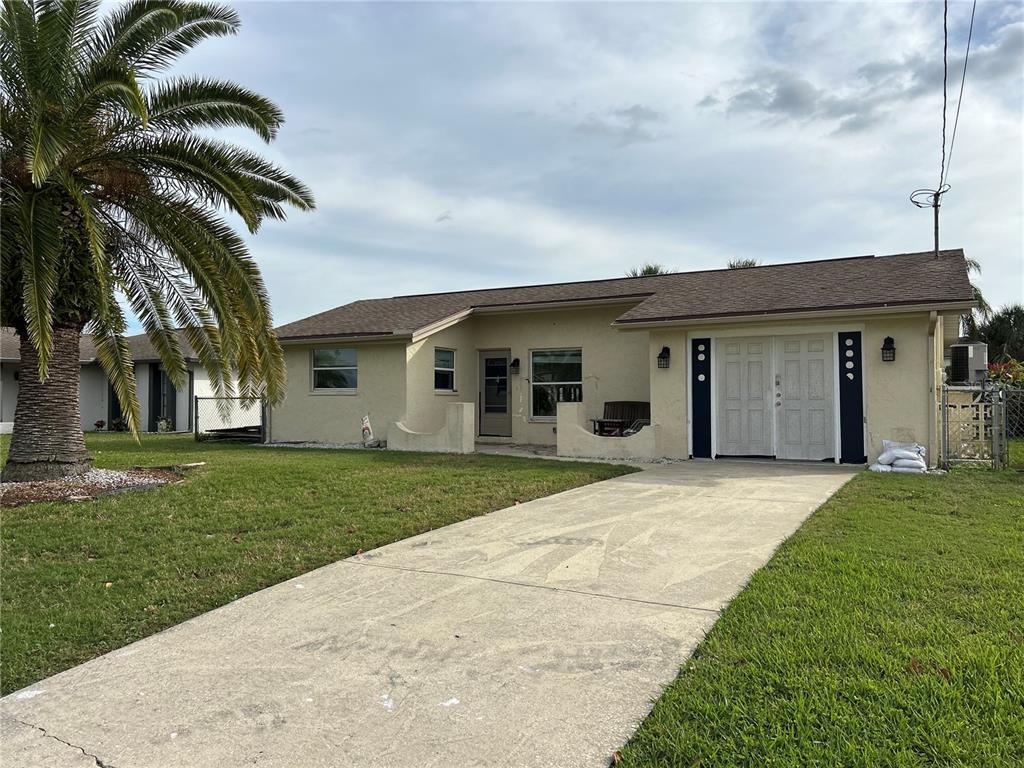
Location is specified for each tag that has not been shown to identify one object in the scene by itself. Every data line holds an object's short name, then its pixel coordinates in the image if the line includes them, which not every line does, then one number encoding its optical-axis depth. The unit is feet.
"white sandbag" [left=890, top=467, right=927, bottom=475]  34.12
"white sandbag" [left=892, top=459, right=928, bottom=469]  34.55
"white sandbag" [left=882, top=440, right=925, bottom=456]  35.50
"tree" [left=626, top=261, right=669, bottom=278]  99.91
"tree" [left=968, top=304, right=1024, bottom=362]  84.99
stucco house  37.37
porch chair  46.47
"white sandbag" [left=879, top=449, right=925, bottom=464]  34.94
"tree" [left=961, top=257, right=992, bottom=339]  84.33
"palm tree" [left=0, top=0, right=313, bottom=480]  25.26
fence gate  36.99
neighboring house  77.25
